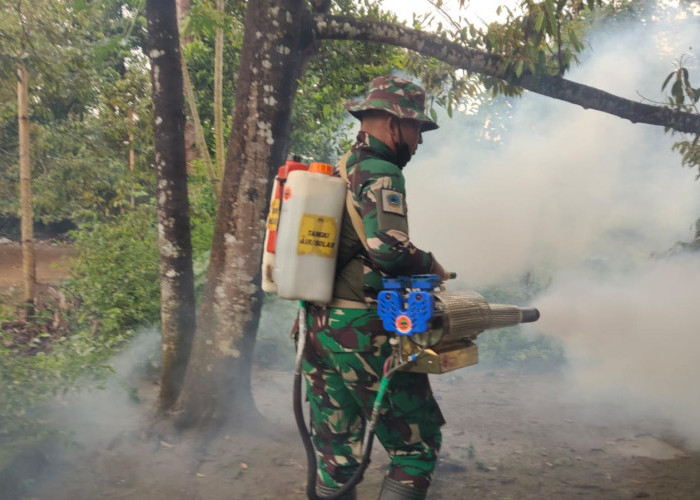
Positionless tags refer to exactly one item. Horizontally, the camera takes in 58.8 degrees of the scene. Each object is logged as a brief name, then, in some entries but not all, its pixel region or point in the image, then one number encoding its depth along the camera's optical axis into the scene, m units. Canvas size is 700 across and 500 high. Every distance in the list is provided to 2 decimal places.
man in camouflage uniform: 2.75
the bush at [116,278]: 6.33
